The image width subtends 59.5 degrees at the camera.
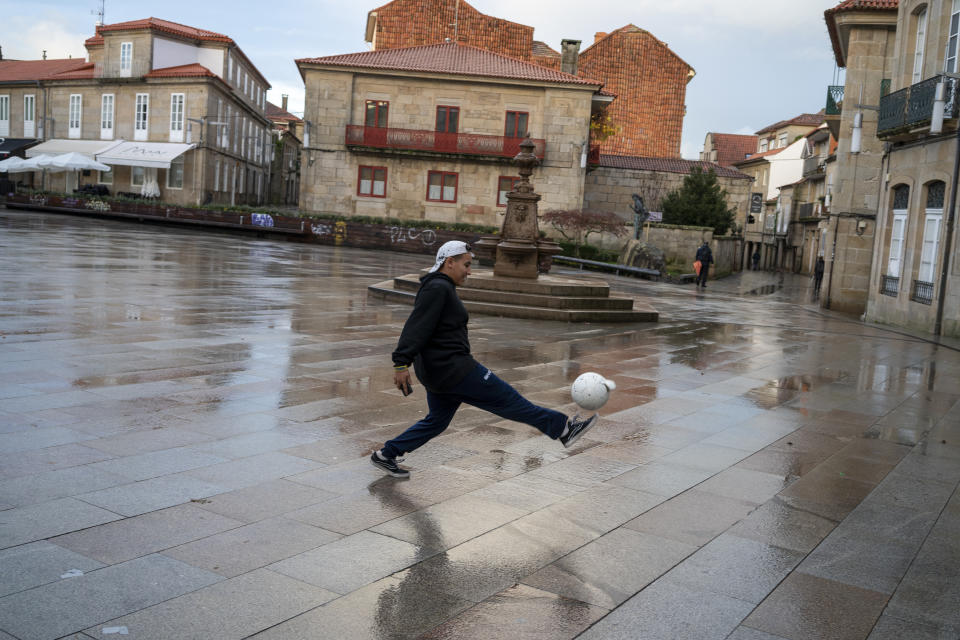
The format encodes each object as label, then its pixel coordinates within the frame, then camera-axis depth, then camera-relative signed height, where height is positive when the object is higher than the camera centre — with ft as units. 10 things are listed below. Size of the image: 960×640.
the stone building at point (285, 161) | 225.97 +16.72
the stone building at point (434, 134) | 126.93 +14.99
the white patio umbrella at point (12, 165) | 140.82 +6.54
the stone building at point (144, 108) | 143.23 +18.35
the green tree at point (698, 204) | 134.10 +7.43
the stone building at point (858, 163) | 73.00 +8.77
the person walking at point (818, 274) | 112.57 -1.93
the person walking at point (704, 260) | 96.78 -0.99
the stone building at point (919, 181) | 52.90 +5.88
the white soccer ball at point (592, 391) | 16.99 -2.97
